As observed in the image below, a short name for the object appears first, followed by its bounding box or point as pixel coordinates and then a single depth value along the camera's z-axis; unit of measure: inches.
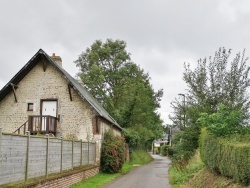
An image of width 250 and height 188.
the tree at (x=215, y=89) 564.5
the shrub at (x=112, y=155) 674.6
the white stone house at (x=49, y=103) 689.6
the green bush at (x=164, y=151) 2036.2
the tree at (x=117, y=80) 1232.2
